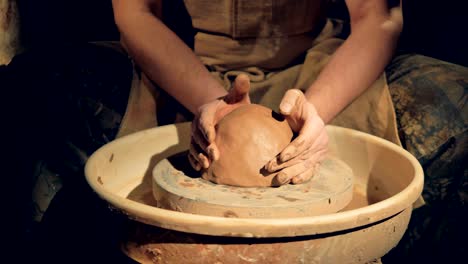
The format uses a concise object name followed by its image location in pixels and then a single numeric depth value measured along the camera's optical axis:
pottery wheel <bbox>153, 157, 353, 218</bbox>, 1.31
